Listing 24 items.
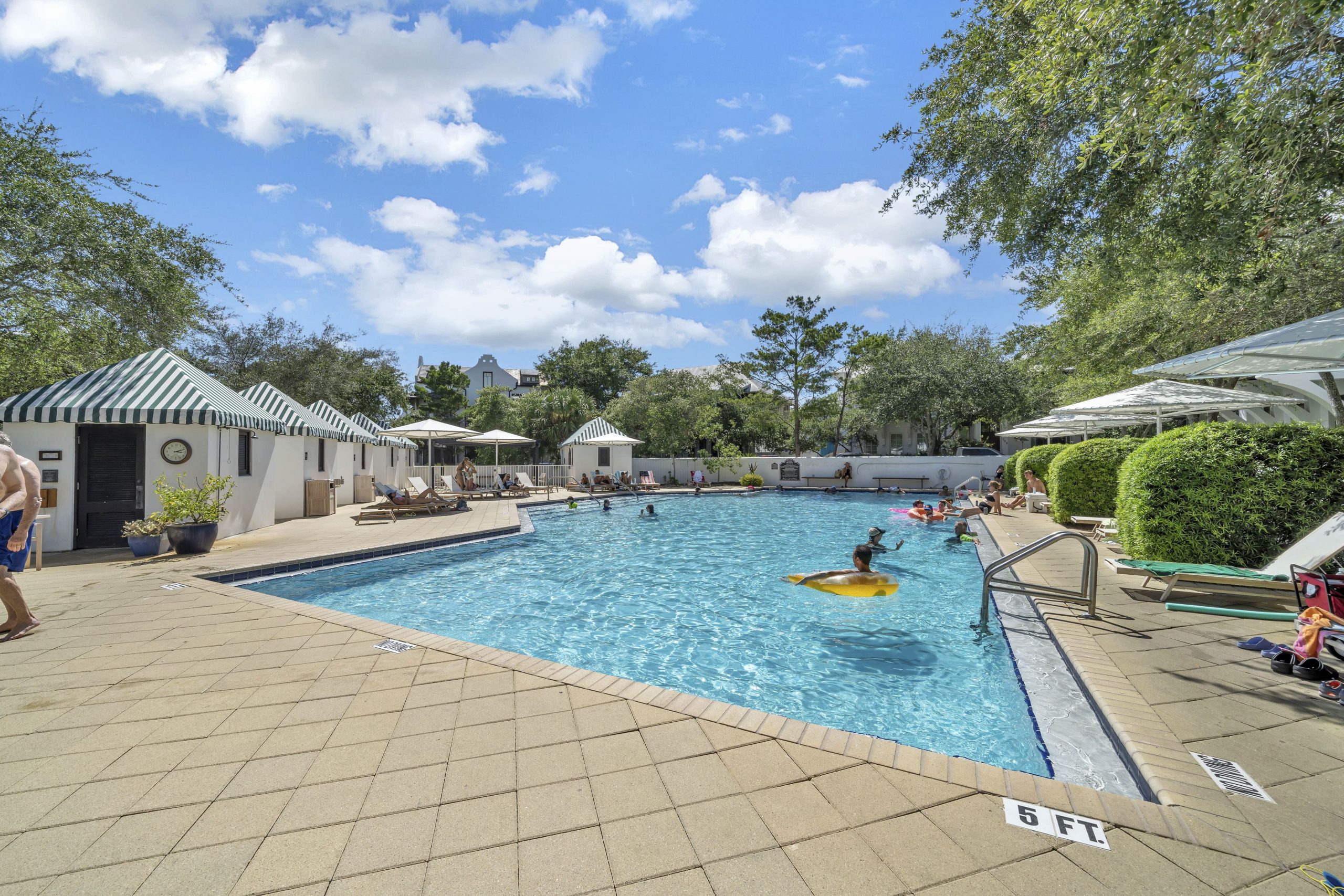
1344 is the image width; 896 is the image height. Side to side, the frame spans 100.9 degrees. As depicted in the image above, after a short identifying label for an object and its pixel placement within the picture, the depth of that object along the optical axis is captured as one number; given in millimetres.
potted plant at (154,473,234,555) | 8203
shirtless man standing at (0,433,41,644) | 4266
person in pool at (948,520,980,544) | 11055
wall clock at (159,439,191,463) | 9312
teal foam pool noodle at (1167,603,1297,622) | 4672
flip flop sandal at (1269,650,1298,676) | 3541
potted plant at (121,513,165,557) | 8133
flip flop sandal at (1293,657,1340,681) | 3379
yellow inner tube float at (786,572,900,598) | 7430
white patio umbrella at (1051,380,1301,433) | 8383
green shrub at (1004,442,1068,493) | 15102
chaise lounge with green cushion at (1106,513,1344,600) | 4613
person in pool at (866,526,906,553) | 8609
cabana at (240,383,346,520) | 13156
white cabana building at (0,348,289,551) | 8398
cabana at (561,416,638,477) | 22125
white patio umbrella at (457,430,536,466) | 18891
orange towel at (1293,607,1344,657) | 3504
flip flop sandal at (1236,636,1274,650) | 4035
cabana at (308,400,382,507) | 16766
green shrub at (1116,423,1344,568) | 5547
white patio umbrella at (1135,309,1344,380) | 4406
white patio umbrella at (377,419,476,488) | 16272
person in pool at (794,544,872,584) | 7414
